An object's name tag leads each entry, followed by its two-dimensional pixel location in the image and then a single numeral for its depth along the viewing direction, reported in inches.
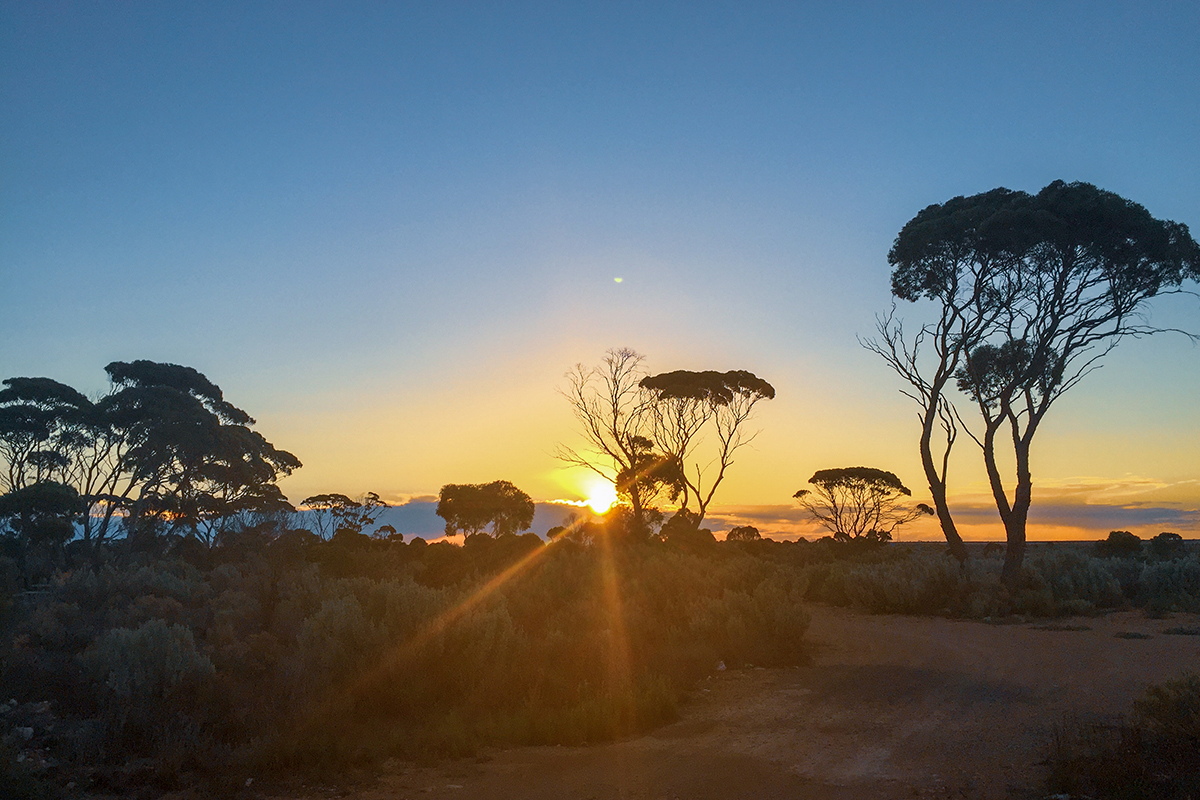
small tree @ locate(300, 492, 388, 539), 1614.2
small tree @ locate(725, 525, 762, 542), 1664.6
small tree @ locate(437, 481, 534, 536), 1851.6
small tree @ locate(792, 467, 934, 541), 1520.7
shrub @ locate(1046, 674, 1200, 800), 194.7
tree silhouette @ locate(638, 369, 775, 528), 1371.8
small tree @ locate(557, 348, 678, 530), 1304.1
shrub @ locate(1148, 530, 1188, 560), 1116.4
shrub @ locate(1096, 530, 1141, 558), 1269.7
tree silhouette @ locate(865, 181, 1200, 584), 708.7
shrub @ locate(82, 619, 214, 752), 264.8
